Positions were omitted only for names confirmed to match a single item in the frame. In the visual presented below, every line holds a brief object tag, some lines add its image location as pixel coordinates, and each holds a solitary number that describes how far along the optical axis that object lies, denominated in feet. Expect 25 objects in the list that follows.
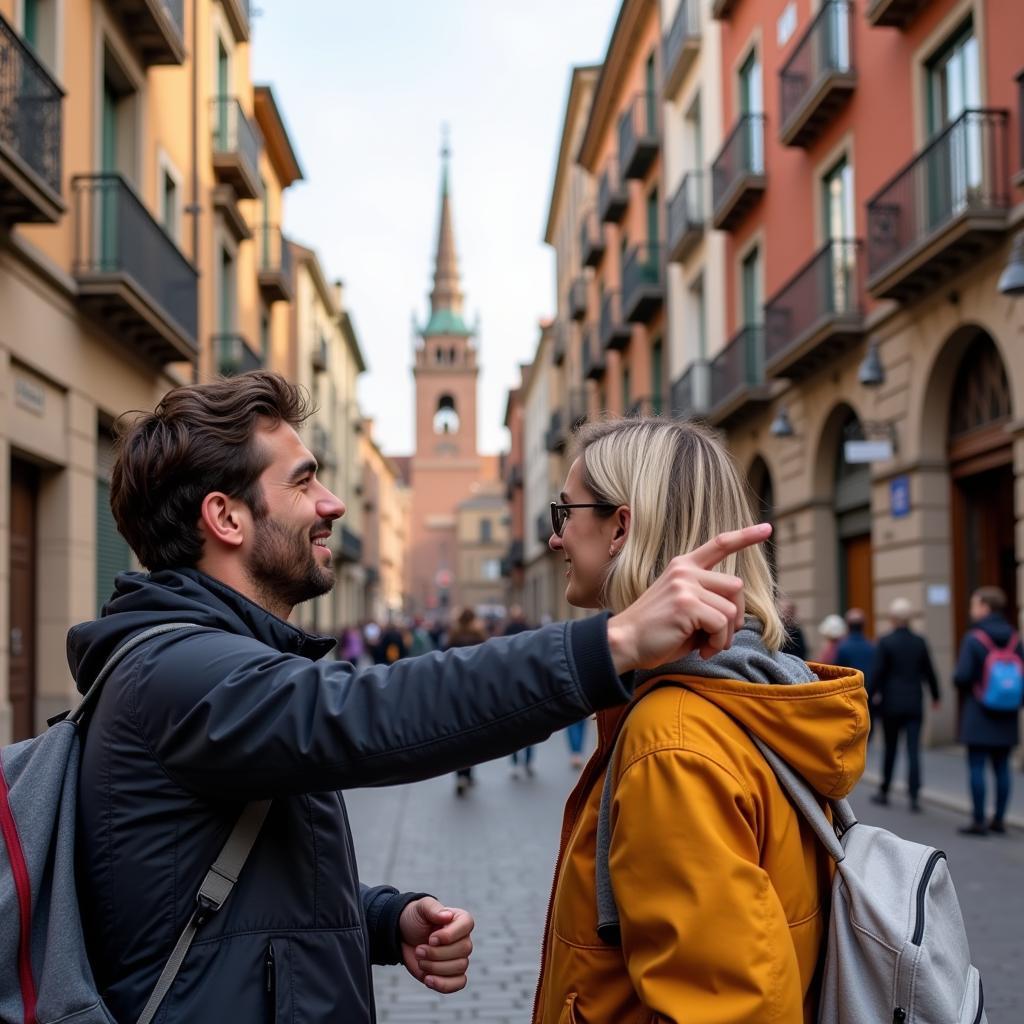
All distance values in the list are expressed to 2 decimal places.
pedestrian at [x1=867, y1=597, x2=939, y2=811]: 37.70
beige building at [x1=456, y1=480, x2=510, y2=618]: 354.54
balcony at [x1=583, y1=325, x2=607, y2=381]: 118.21
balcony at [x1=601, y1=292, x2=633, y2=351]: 105.29
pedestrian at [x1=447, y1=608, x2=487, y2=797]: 46.96
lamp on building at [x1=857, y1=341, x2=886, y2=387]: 52.49
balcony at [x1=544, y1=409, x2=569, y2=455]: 141.08
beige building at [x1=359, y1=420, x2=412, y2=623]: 217.56
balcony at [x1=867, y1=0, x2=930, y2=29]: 48.91
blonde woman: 6.05
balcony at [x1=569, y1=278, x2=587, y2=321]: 134.82
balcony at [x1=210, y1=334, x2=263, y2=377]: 71.51
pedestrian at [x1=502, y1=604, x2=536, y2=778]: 48.98
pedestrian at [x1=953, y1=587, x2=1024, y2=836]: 32.07
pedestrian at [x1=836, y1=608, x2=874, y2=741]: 43.29
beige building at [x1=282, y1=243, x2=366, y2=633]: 127.75
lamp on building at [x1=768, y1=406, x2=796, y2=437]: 63.93
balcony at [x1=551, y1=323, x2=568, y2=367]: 154.51
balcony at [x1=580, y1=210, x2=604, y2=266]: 119.14
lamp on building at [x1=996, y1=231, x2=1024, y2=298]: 36.96
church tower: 362.33
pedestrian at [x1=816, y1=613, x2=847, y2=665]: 49.17
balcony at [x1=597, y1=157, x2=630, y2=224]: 105.50
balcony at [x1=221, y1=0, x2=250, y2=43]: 71.46
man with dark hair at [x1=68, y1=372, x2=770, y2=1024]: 5.54
